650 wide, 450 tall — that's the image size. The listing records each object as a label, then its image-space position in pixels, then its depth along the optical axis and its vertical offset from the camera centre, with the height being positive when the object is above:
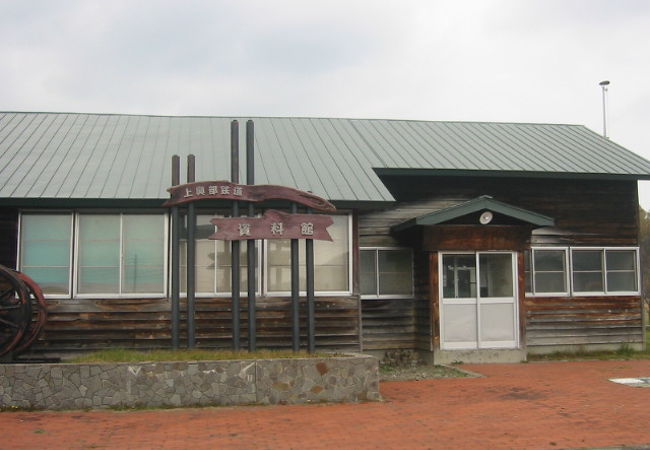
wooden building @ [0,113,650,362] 13.59 +1.02
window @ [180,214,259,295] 13.91 +0.42
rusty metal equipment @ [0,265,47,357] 11.98 -0.40
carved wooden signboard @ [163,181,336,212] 11.77 +1.50
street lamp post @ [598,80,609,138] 22.48 +5.57
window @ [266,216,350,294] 14.23 +0.51
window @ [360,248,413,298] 15.88 +0.27
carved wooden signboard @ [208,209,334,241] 11.84 +0.95
